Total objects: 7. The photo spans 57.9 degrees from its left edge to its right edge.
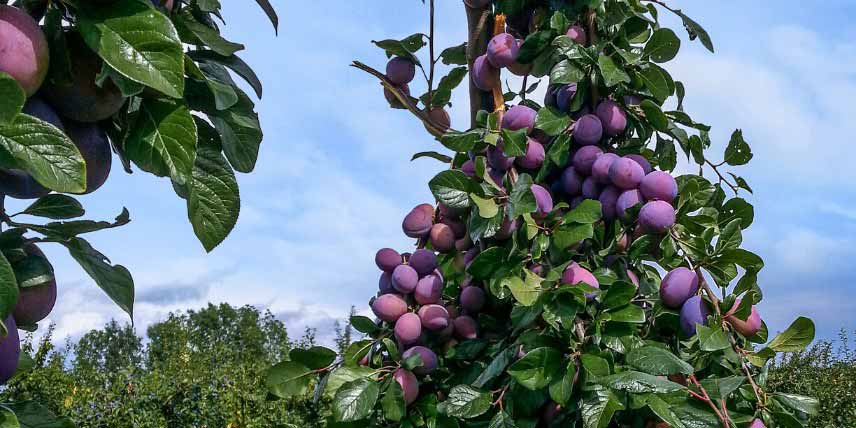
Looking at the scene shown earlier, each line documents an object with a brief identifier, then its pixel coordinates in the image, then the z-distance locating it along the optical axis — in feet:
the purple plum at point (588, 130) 4.87
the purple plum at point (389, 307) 5.08
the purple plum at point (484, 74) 5.57
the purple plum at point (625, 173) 4.65
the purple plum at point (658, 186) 4.62
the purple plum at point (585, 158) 4.83
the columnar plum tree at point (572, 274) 4.24
